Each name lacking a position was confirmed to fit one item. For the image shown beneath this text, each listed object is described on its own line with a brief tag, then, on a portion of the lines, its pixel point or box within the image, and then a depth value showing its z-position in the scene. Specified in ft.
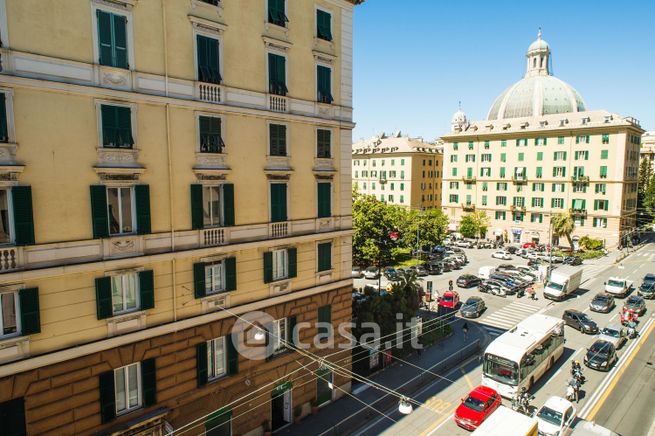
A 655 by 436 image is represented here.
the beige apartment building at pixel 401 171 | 326.03
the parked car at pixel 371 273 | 183.11
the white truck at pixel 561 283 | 153.07
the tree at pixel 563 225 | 237.04
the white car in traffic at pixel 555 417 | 72.98
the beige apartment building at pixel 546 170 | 236.84
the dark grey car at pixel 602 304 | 140.46
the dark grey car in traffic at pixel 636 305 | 135.33
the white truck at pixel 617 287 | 156.25
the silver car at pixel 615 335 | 109.50
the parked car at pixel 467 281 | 170.71
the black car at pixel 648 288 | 156.15
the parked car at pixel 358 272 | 183.95
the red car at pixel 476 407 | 76.64
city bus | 84.89
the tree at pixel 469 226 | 266.49
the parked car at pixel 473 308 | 136.98
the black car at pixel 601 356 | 99.14
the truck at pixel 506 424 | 60.13
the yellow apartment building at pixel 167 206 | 47.47
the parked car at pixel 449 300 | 141.28
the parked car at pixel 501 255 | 223.38
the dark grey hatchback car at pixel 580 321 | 122.42
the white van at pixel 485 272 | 176.01
